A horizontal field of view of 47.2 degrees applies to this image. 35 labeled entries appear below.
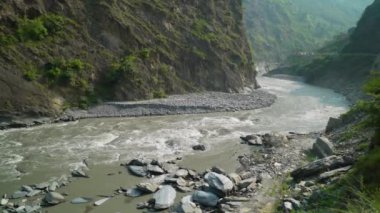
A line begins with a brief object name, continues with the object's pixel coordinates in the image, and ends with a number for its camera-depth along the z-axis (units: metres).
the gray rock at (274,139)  30.11
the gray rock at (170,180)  21.81
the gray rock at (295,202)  16.41
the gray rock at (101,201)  18.97
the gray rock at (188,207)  17.67
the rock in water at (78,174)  22.69
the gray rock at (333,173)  18.64
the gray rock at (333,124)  33.81
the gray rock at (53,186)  20.40
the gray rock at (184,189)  20.65
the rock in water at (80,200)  19.11
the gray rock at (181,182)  21.43
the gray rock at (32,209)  17.75
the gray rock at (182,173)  22.73
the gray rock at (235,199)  18.59
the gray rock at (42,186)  20.50
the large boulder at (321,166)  20.03
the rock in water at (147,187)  20.34
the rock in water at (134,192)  20.08
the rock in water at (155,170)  23.41
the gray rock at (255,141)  30.94
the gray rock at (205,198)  18.59
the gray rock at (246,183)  20.59
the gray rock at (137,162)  24.59
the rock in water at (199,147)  29.09
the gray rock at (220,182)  19.72
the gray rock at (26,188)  20.09
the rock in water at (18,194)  19.36
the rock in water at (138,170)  23.13
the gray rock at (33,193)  19.61
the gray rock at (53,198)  18.81
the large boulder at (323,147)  25.80
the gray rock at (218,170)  23.31
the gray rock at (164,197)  18.56
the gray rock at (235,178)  21.17
